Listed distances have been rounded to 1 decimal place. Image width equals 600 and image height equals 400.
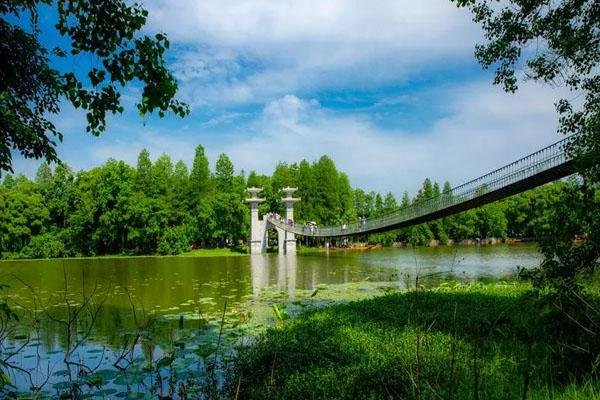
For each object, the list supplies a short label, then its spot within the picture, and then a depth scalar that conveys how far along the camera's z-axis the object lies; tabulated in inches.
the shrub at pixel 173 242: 1654.8
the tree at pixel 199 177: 1937.7
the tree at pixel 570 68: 143.3
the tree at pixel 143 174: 1847.6
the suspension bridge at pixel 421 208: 553.9
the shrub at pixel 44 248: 1595.7
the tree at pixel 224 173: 1967.3
